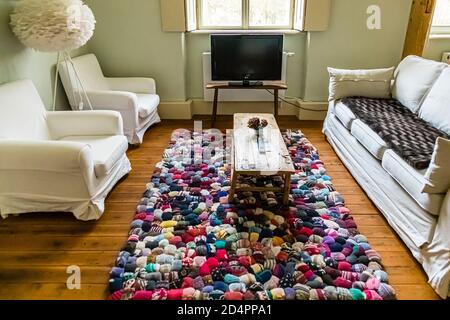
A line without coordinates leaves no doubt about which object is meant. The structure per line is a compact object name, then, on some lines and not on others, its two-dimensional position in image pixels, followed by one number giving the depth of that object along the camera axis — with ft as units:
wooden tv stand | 12.64
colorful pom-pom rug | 5.43
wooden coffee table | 7.10
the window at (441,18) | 13.79
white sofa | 5.55
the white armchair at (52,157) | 6.72
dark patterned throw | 6.71
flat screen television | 12.53
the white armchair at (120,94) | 10.52
